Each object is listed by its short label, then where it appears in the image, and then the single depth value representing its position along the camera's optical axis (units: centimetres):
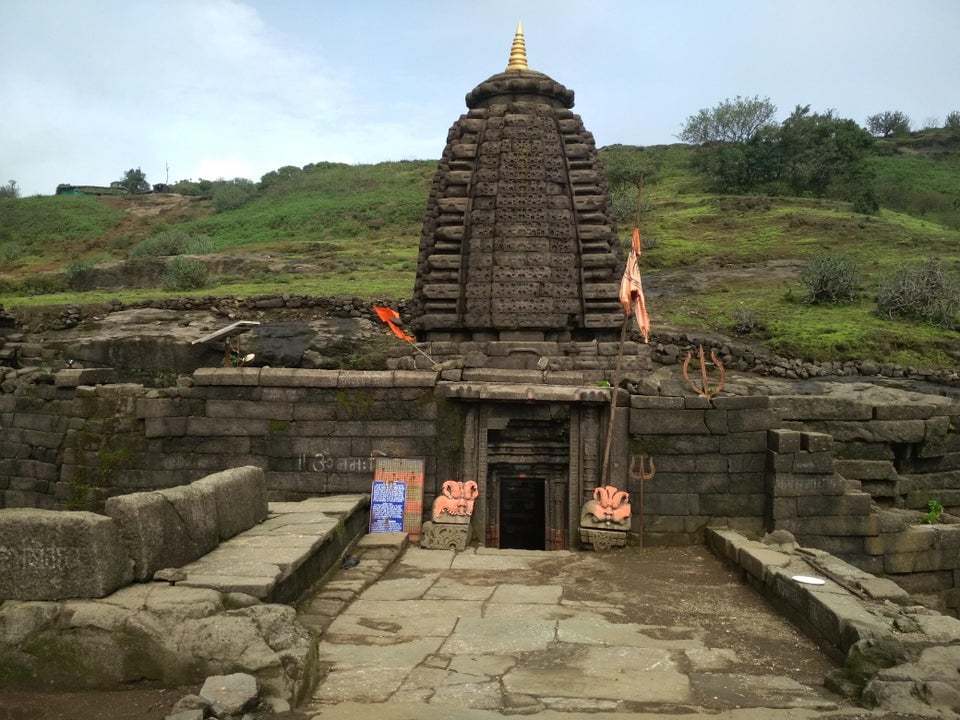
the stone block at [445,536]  992
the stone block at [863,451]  1152
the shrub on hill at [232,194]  6097
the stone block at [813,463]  997
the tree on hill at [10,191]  7091
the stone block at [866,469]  1121
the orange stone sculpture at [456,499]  1023
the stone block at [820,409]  1144
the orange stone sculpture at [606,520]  1014
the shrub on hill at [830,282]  2677
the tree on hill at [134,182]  7675
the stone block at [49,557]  474
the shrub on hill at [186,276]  3192
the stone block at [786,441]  999
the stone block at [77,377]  1212
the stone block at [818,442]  989
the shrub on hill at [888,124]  7200
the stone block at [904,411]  1162
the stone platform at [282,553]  542
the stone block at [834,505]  994
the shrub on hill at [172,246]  4091
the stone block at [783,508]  995
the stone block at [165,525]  522
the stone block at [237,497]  688
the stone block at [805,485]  997
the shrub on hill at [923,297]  2497
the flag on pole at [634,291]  1090
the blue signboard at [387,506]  1026
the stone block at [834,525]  989
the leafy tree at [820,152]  4744
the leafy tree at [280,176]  6889
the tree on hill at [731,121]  5909
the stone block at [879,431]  1152
